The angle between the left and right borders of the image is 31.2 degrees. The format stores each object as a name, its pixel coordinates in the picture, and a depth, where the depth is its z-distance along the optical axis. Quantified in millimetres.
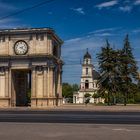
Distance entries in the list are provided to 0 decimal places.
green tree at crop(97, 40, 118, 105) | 45015
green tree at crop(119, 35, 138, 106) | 47040
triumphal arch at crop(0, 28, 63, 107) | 36139
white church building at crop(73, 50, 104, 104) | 83204
